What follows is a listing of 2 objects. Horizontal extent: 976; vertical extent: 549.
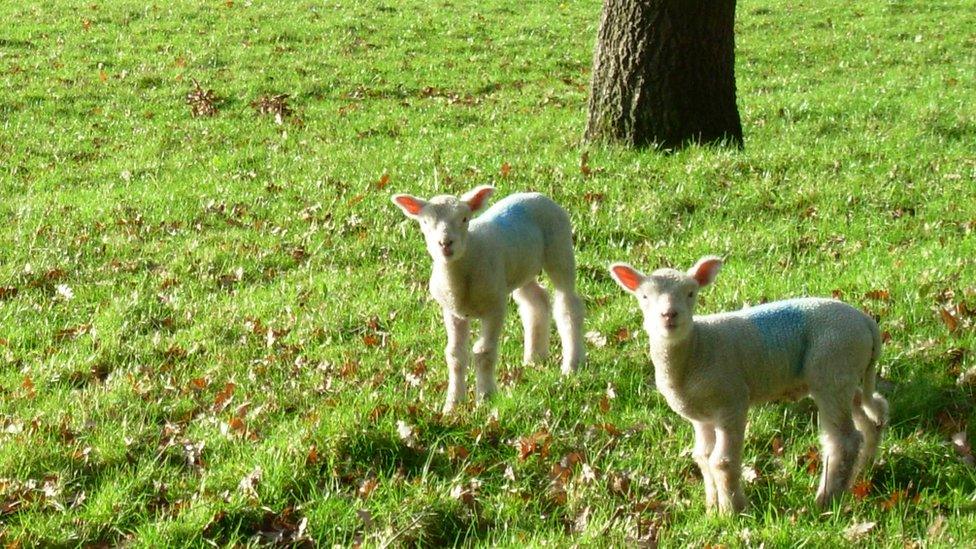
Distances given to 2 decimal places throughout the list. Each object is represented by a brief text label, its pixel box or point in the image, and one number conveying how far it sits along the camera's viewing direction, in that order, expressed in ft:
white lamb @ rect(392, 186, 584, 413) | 17.76
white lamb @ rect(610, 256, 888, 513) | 14.78
